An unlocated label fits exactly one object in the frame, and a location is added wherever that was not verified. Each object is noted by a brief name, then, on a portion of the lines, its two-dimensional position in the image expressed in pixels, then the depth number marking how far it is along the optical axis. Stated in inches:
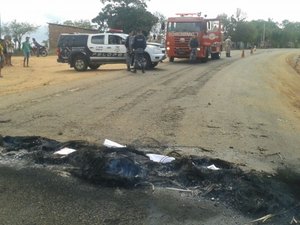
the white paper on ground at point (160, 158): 175.8
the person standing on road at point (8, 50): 749.3
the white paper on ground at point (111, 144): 194.4
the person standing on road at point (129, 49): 554.6
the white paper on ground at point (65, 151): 182.7
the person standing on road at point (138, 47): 551.7
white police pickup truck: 614.9
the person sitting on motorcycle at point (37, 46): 1170.4
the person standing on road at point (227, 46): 1069.3
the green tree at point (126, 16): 1732.5
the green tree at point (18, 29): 2297.7
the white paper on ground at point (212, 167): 171.2
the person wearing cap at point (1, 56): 570.5
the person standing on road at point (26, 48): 754.4
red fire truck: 732.6
